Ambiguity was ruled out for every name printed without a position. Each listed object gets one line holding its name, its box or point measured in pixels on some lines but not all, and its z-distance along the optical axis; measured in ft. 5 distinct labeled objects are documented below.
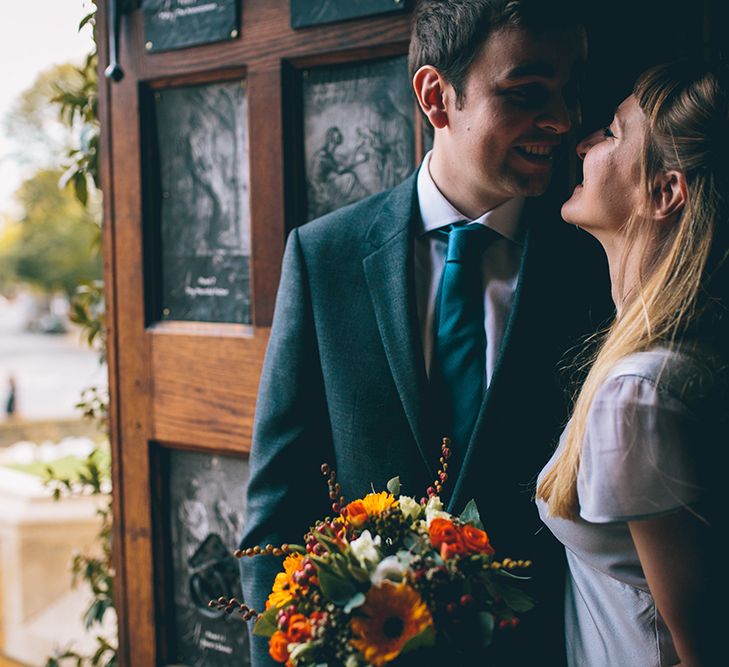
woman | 3.75
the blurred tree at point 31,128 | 26.50
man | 4.92
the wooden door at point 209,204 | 6.08
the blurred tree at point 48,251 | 34.32
